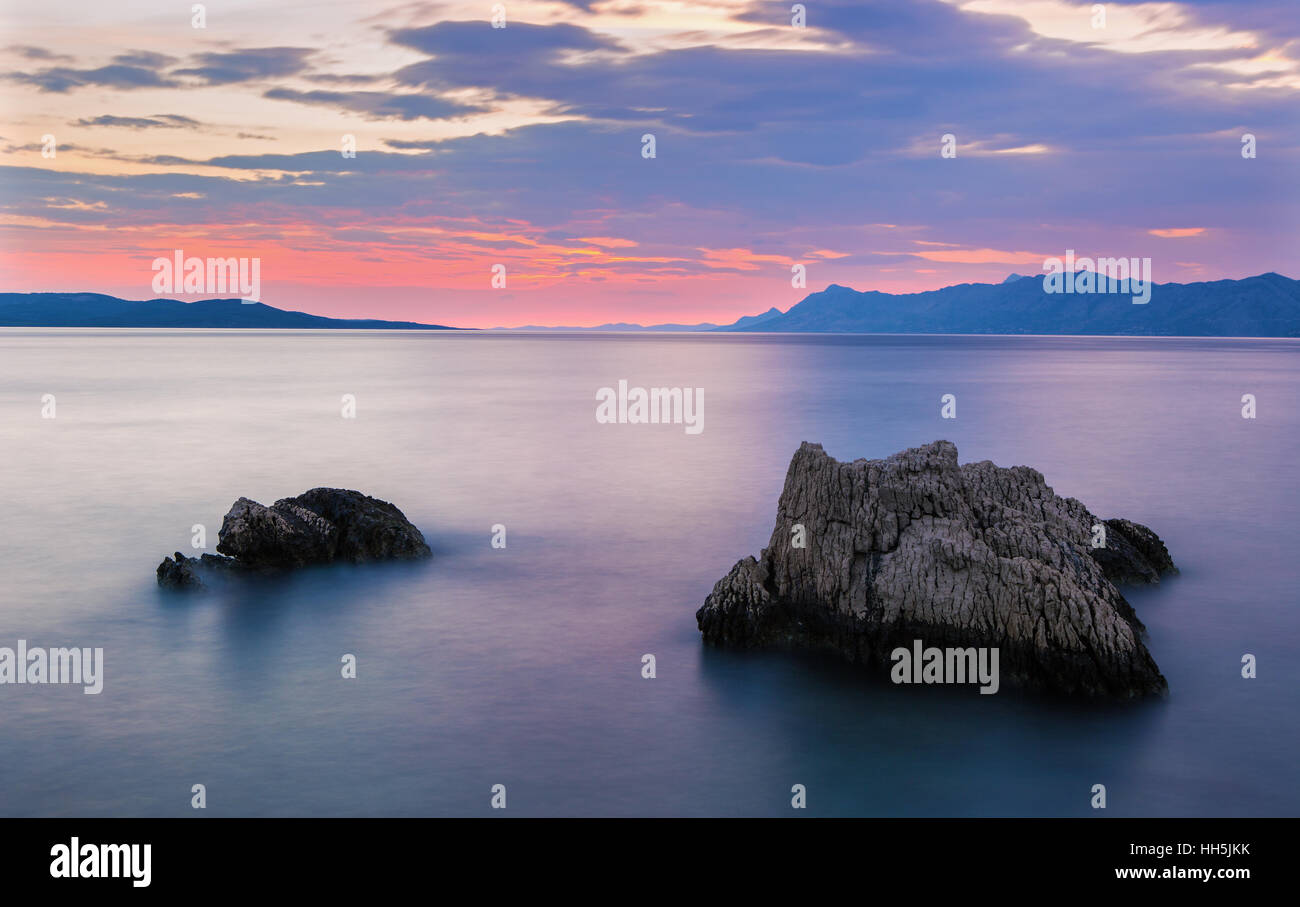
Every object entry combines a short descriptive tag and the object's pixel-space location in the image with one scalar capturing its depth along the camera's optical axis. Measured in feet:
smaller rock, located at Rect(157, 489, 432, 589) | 62.44
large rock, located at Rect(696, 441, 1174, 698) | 42.86
